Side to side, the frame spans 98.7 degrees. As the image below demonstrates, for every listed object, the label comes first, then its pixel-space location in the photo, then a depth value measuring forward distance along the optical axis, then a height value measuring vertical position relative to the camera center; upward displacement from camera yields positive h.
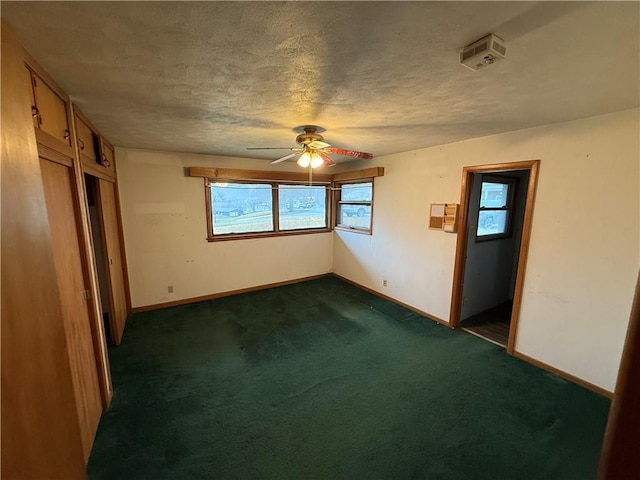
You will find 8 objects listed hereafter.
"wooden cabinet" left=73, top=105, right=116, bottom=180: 2.08 +0.46
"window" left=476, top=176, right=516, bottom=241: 3.54 -0.07
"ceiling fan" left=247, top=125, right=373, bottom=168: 2.59 +0.52
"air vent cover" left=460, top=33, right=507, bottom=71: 1.18 +0.67
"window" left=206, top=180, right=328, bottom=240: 4.30 -0.13
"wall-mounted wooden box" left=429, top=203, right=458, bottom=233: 3.27 -0.18
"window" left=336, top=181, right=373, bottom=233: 4.71 -0.08
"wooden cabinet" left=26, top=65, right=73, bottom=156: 1.37 +0.48
